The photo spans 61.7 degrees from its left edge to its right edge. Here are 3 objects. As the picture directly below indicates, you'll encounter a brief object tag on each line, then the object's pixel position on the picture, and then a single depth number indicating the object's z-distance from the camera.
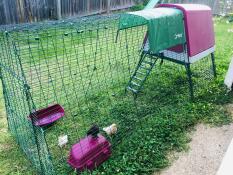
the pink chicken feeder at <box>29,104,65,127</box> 3.02
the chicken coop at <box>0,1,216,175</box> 2.45
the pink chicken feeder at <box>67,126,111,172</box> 2.36
